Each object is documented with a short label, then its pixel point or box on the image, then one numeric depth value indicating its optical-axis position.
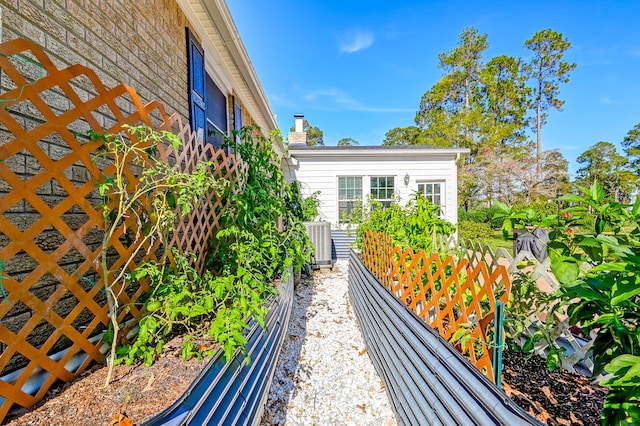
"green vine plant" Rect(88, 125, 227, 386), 1.33
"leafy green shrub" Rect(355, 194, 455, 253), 3.32
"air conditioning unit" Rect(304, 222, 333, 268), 6.13
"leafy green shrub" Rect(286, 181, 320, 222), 5.87
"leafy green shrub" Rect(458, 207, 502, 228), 16.12
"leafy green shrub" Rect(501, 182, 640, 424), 0.79
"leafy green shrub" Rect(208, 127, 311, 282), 2.35
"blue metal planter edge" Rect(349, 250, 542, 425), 1.04
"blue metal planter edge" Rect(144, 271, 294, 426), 1.02
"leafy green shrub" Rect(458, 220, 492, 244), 7.82
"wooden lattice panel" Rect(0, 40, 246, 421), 1.04
